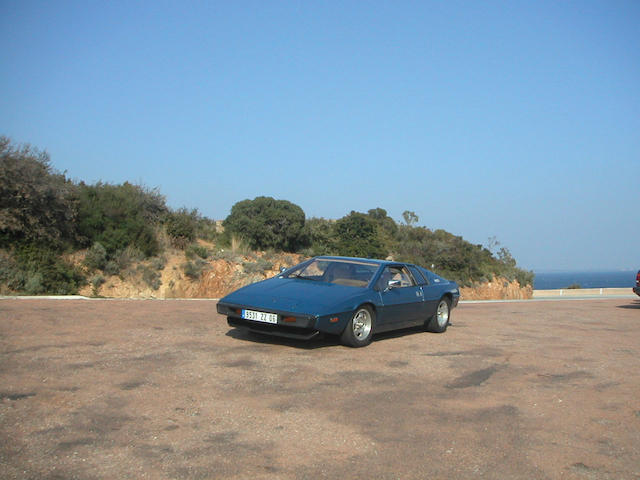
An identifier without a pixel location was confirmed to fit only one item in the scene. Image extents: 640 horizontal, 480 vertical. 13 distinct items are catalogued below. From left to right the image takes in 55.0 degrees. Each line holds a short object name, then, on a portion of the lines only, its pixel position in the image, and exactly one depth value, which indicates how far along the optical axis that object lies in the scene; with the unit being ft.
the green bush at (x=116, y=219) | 64.54
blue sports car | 26.25
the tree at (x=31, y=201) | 54.44
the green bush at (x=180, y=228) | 75.82
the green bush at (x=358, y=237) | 99.60
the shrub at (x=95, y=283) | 58.23
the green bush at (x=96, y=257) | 60.49
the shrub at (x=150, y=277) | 64.11
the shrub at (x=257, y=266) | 74.59
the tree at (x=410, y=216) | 137.83
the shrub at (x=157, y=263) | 67.00
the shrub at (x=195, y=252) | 72.43
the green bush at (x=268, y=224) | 86.43
